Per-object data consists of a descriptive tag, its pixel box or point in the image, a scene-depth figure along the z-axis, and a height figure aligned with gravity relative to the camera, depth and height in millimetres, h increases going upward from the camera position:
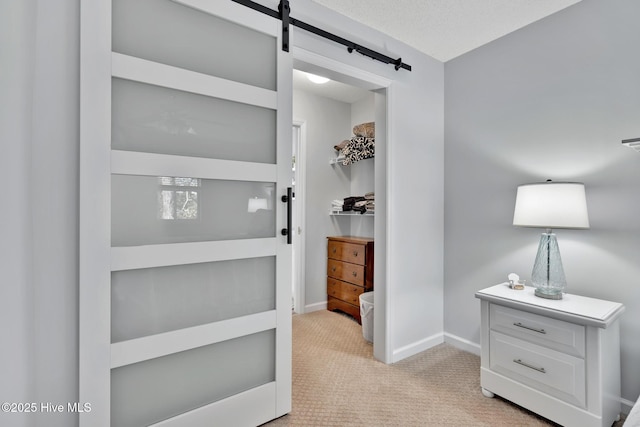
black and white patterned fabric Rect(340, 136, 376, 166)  3295 +717
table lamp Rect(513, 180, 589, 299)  1676 -20
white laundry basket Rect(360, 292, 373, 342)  2689 -950
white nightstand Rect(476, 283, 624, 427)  1523 -788
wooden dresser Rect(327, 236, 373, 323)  3113 -638
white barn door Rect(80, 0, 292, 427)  1265 -7
